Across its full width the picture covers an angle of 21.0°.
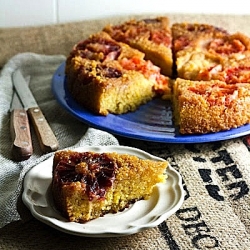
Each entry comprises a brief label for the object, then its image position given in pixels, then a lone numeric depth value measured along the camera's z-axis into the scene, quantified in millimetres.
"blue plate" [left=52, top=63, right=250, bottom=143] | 743
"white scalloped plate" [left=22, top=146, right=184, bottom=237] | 576
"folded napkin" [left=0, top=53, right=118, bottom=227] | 632
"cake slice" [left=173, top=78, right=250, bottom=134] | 754
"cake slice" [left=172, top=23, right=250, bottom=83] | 851
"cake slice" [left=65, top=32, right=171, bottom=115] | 803
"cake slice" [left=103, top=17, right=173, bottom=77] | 916
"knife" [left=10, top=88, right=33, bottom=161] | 702
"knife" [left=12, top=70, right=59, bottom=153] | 722
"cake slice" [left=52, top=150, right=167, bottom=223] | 584
